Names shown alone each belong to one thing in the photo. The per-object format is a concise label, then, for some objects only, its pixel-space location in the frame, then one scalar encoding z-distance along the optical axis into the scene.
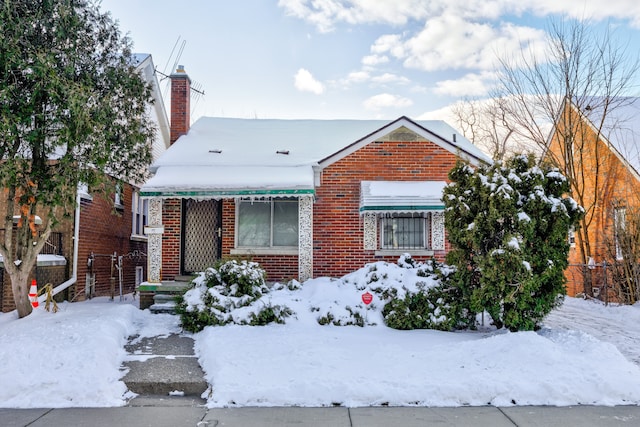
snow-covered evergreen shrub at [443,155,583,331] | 7.29
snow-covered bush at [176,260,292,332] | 8.06
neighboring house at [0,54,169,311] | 10.99
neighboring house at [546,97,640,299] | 12.95
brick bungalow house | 11.13
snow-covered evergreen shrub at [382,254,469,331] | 8.10
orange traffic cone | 8.86
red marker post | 8.48
